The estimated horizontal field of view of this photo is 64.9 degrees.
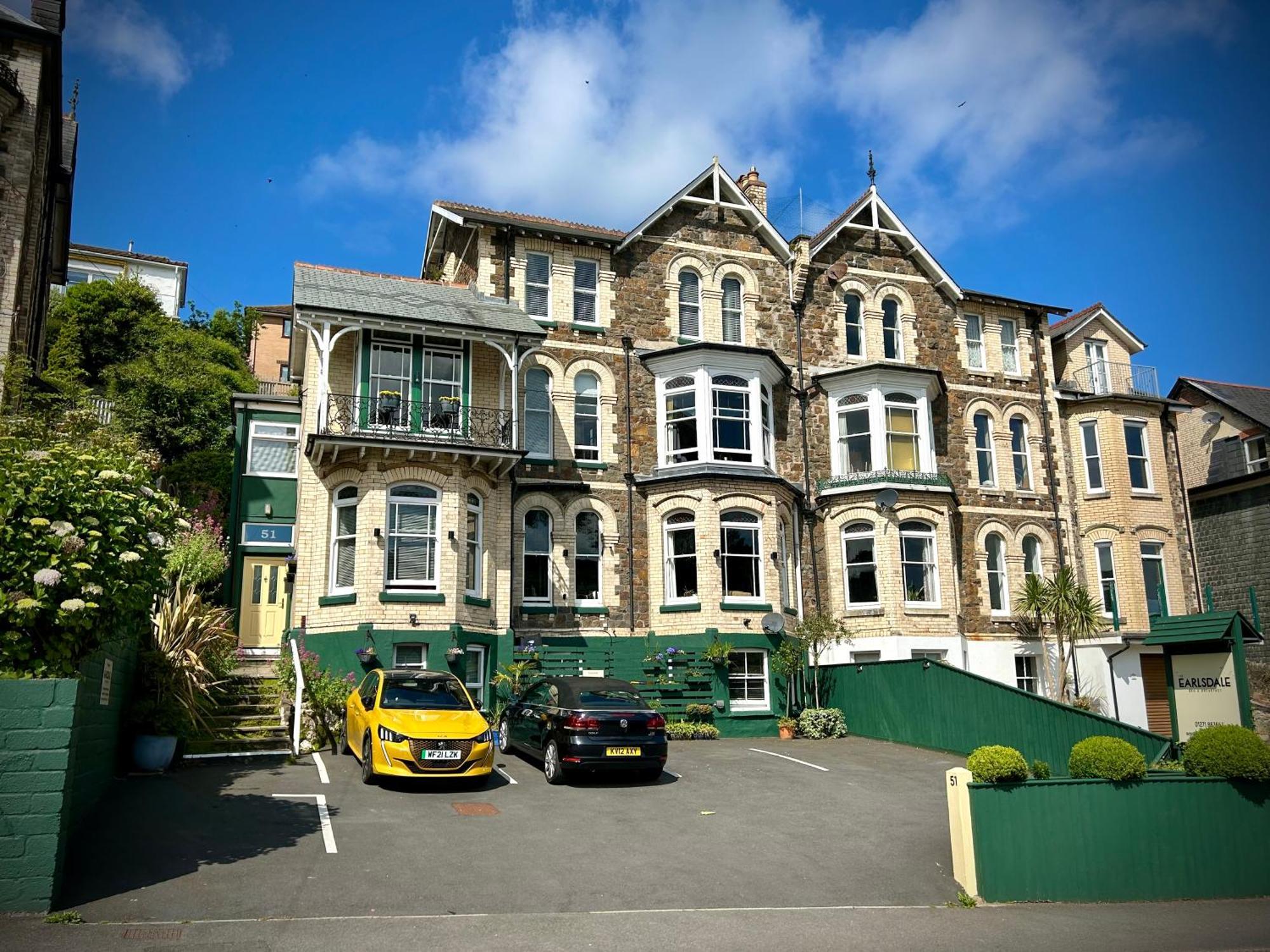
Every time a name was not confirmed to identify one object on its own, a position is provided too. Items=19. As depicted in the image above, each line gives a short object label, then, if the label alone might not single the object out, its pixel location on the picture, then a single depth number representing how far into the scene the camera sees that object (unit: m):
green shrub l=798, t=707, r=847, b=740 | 22.70
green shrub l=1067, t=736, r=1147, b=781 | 11.22
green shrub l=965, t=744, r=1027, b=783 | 10.85
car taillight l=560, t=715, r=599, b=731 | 15.61
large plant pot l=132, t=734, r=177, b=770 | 14.48
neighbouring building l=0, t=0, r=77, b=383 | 22.19
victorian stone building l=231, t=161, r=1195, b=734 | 21.66
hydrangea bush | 8.80
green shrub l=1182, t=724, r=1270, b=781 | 11.62
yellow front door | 24.70
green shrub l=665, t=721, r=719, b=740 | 21.53
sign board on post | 16.08
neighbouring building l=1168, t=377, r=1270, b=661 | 31.84
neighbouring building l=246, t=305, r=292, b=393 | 50.91
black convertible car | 15.51
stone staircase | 16.41
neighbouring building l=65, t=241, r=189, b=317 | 53.50
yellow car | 14.30
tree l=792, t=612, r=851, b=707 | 23.81
